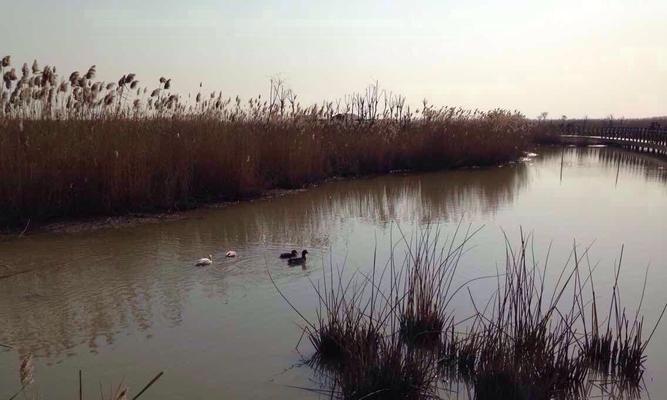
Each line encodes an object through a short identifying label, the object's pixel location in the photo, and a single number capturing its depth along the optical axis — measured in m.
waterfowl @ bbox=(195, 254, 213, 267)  4.41
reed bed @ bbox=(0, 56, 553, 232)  5.95
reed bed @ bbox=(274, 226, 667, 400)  2.31
